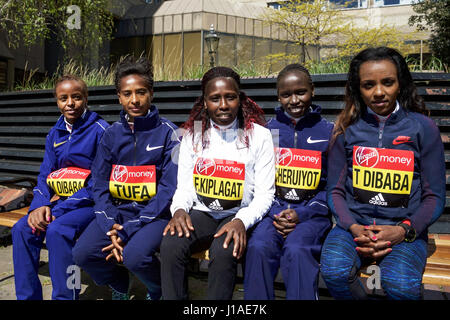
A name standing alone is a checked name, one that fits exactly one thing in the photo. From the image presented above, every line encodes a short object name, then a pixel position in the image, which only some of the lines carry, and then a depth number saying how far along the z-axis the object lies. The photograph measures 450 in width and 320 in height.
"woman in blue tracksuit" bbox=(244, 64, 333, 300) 2.09
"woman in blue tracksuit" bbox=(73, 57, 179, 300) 2.50
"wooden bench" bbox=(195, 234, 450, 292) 2.10
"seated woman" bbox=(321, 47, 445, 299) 2.07
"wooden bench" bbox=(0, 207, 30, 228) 3.16
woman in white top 2.31
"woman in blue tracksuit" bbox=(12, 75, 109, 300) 2.58
